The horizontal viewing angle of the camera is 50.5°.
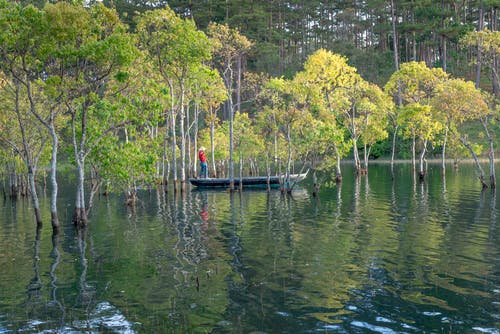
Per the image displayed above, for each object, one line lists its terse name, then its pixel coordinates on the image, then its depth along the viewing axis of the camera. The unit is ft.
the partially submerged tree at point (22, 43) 80.33
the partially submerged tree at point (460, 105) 146.20
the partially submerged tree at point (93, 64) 84.43
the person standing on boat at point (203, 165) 176.21
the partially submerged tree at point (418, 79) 200.95
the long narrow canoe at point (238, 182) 174.09
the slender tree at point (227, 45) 163.53
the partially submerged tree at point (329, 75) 195.83
